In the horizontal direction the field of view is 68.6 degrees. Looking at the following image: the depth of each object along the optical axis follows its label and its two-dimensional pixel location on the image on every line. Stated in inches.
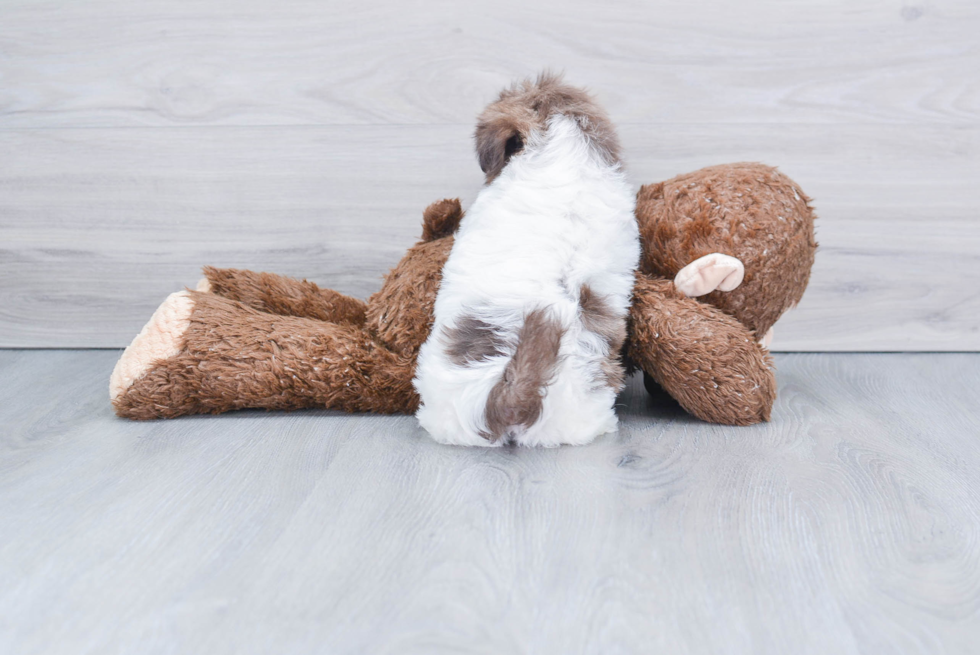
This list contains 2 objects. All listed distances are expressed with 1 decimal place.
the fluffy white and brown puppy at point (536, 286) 30.8
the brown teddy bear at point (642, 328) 33.6
